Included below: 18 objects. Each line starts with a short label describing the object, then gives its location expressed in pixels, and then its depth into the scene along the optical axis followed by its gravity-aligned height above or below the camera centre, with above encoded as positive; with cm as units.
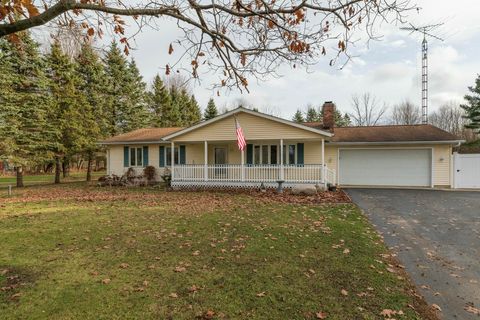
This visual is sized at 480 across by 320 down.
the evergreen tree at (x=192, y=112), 4231 +678
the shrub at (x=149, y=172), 1902 -104
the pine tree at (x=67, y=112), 2025 +328
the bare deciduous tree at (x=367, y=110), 4166 +655
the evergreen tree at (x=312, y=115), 4712 +666
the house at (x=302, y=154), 1537 +9
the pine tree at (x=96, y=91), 2791 +676
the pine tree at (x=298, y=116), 4538 +620
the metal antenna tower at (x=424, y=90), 2275 +542
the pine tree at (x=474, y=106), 2697 +451
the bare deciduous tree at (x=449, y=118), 4272 +564
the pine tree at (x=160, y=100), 3747 +740
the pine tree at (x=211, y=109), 3897 +640
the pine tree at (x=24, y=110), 1658 +292
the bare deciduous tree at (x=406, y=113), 4338 +632
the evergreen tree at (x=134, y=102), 3155 +630
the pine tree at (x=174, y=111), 3762 +596
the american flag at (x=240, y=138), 1387 +87
